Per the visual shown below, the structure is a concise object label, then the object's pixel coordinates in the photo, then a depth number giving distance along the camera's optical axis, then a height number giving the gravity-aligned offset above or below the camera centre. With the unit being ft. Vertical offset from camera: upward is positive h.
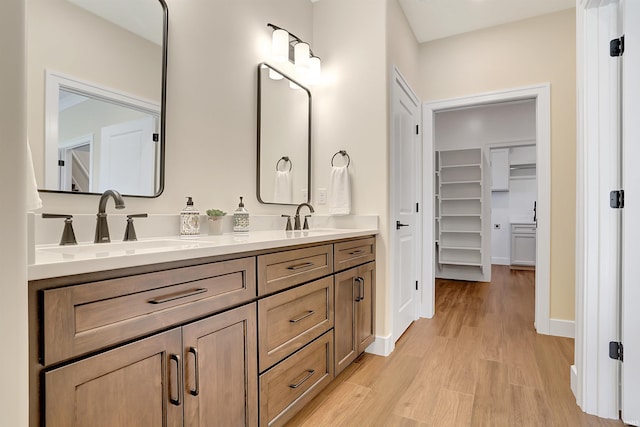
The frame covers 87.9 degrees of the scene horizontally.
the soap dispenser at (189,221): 5.19 -0.12
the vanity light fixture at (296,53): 7.22 +3.70
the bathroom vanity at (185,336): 2.40 -1.19
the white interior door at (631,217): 4.98 -0.04
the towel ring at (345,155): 8.25 +1.47
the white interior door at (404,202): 8.33 +0.33
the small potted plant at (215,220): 5.59 -0.11
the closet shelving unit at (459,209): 16.48 +0.25
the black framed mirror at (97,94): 3.86 +1.56
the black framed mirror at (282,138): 7.18 +1.75
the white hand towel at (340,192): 7.97 +0.52
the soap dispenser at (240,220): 6.15 -0.12
